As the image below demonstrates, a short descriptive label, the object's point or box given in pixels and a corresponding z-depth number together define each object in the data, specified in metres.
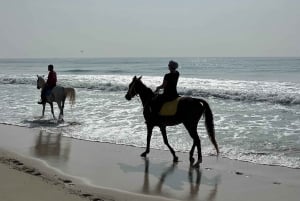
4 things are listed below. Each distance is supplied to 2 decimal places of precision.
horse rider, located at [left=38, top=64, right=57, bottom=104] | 16.47
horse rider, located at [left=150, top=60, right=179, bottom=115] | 9.02
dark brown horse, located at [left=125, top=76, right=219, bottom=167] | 8.95
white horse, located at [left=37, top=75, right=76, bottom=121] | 16.36
